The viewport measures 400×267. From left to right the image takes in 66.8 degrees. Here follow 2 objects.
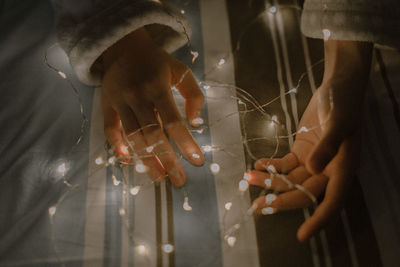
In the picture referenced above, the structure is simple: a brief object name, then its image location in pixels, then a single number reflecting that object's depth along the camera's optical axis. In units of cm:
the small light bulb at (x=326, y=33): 72
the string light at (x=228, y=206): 65
